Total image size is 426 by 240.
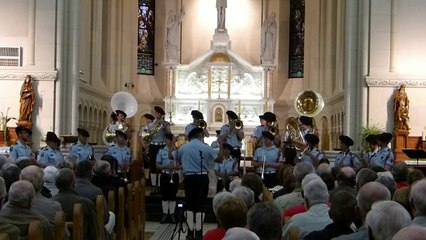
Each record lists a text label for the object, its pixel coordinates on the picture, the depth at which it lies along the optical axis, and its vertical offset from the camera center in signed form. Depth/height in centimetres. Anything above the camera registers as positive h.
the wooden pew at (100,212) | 760 -100
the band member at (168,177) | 1595 -138
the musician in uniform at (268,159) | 1488 -87
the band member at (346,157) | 1504 -83
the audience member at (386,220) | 467 -63
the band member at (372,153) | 1459 -73
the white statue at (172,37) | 2950 +289
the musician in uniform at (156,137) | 1806 -60
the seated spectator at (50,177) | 977 -85
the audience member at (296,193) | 855 -88
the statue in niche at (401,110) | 2056 +17
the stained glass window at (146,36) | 3142 +310
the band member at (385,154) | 1452 -72
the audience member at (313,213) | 681 -87
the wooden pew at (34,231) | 512 -81
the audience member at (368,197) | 584 -62
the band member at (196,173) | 1284 -102
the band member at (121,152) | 1631 -87
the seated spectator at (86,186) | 927 -92
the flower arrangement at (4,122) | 1975 -34
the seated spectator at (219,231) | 596 -94
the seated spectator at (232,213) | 580 -75
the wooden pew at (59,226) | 578 -87
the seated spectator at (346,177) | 873 -70
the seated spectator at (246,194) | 707 -74
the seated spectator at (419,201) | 539 -60
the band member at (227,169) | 1622 -119
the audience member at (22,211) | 645 -87
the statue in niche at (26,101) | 2051 +22
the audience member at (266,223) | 518 -73
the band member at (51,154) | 1476 -85
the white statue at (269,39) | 2977 +292
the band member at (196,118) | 1659 -12
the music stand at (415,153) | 1605 -76
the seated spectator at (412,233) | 353 -54
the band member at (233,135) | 1633 -48
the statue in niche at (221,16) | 2969 +374
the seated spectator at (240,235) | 395 -63
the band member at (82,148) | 1600 -79
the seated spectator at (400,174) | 999 -75
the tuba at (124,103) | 2370 +25
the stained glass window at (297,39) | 3156 +313
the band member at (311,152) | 1457 -73
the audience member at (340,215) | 600 -78
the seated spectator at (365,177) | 859 -68
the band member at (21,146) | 1486 -72
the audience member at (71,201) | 777 -94
